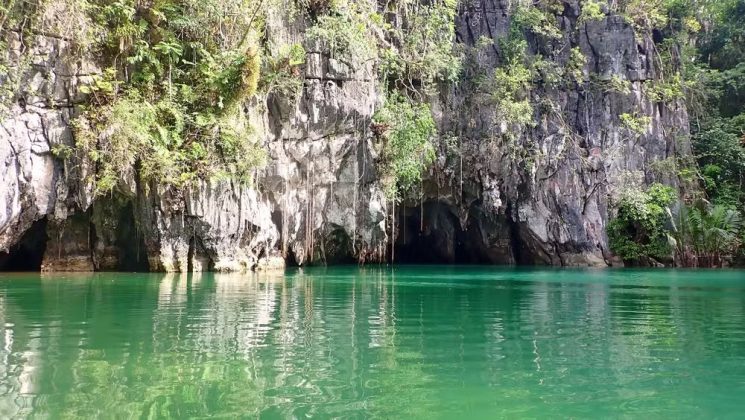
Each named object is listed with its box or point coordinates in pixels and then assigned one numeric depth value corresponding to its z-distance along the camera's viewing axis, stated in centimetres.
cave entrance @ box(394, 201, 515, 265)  2772
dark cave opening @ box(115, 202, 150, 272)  1819
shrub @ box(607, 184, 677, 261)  2473
